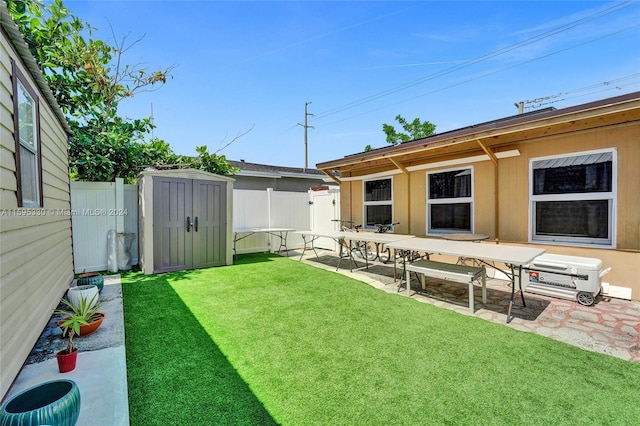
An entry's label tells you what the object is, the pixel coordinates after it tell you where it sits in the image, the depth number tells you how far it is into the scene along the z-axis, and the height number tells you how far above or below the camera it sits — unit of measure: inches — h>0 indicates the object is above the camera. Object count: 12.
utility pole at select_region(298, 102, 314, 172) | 852.0 +256.6
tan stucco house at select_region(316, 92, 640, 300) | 157.2 +19.1
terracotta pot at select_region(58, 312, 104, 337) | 111.9 -45.9
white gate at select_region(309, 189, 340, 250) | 336.5 -1.3
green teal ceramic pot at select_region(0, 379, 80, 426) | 52.9 -39.0
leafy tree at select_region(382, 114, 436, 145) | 824.9 +236.4
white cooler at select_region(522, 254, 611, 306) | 151.0 -37.9
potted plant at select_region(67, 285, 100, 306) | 132.0 -38.4
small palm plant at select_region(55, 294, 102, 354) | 92.6 -40.0
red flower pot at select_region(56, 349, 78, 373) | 86.2 -45.2
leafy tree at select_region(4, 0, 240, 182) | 233.9 +121.7
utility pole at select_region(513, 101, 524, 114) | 519.1 +190.2
